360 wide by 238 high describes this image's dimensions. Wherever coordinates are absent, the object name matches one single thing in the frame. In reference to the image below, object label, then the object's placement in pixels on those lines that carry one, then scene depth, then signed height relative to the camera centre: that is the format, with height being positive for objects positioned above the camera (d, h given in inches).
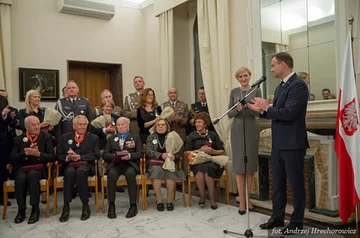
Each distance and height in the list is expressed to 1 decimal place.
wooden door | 240.7 +27.4
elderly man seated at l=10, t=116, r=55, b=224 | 132.4 -17.3
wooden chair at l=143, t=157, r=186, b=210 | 144.5 -28.7
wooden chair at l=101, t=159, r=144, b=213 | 142.1 -27.5
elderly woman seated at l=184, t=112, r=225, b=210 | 144.6 -16.1
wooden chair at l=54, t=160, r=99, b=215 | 138.9 -26.6
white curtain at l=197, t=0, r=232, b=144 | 172.9 +31.1
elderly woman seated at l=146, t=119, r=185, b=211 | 144.7 -18.6
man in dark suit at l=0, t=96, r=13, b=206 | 158.6 -9.7
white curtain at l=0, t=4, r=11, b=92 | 192.2 +42.7
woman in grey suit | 129.1 -9.3
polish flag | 99.6 -9.1
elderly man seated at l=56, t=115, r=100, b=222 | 135.0 -17.0
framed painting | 207.6 +23.5
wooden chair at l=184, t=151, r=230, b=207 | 150.0 -29.0
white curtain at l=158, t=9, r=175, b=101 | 215.6 +42.7
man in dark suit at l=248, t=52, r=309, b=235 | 98.7 -5.4
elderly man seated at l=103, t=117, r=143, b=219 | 137.3 -18.1
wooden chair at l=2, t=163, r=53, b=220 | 134.9 -27.1
